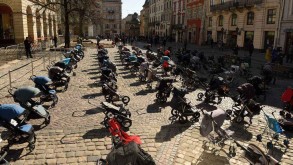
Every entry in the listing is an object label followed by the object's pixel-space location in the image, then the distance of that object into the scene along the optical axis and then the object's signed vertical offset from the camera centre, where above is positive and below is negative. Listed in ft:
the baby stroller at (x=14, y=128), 20.34 -6.82
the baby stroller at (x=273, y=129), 21.95 -7.17
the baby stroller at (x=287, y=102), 30.45 -7.02
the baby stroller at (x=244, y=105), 27.73 -6.65
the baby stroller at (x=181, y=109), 27.45 -6.93
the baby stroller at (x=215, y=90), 34.87 -6.35
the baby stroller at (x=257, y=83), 35.63 -5.57
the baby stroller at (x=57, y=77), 39.42 -5.49
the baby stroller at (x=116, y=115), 25.31 -7.05
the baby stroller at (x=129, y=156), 14.85 -6.41
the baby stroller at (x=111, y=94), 32.76 -6.59
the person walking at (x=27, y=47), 69.71 -1.93
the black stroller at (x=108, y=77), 38.19 -5.49
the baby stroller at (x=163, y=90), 34.27 -6.22
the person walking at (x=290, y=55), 76.27 -3.90
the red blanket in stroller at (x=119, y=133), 18.16 -6.44
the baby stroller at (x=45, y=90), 32.32 -6.10
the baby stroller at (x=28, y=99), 25.14 -5.59
